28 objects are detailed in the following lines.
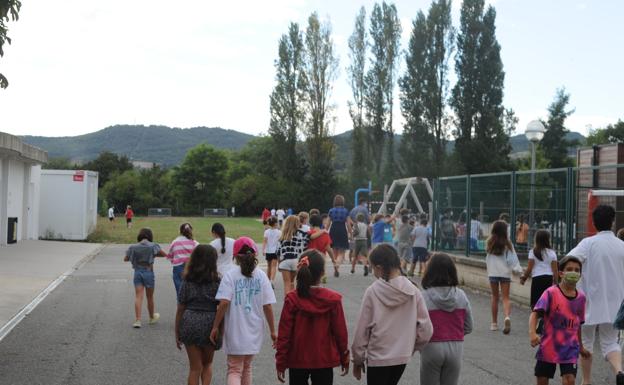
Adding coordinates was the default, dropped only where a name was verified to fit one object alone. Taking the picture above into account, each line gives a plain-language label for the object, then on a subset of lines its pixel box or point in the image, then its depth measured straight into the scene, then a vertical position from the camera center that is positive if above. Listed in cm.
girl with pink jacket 518 -84
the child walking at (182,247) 1090 -67
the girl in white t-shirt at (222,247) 1044 -63
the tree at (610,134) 7562 +819
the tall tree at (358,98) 6712 +967
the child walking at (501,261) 1103 -75
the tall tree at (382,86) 6600 +1060
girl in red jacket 521 -88
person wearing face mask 620 -95
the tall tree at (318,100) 6975 +974
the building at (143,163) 18688 +939
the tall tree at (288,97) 7031 +1002
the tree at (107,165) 11024 +506
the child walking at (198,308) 624 -90
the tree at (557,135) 8394 +875
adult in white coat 727 -69
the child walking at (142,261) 1125 -92
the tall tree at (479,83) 5931 +1005
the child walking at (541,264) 1021 -72
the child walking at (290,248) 1338 -79
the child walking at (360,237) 1994 -82
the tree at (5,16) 805 +196
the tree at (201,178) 10475 +342
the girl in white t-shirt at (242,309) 611 -88
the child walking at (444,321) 529 -81
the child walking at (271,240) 1554 -76
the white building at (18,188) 2798 +35
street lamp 1708 +183
